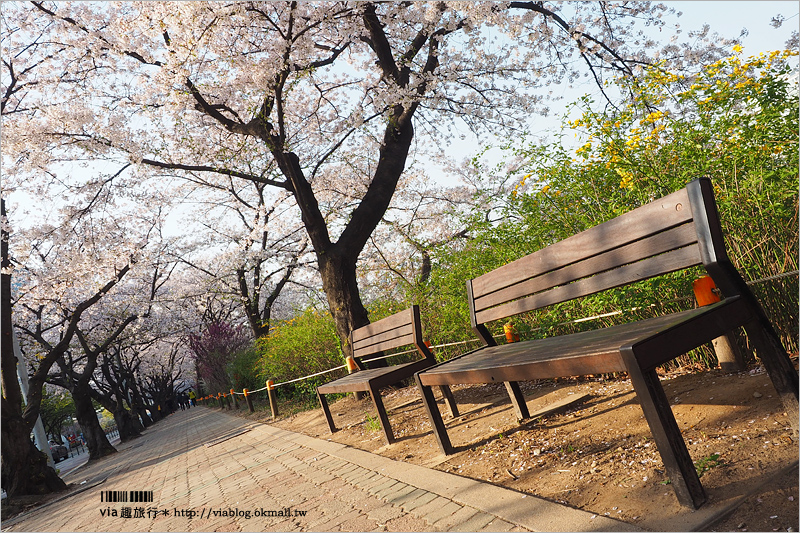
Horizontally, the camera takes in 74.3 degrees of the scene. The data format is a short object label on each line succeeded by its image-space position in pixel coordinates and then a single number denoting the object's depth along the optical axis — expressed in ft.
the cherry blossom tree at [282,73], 24.71
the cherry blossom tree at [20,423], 26.99
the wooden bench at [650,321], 5.80
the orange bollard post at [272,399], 30.57
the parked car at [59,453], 100.55
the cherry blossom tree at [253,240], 56.70
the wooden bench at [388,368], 13.01
